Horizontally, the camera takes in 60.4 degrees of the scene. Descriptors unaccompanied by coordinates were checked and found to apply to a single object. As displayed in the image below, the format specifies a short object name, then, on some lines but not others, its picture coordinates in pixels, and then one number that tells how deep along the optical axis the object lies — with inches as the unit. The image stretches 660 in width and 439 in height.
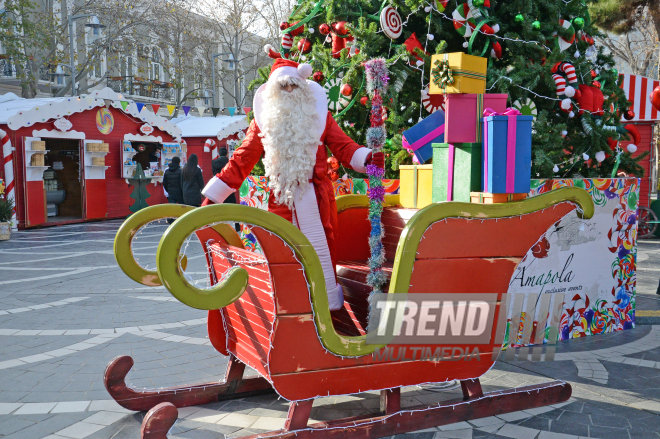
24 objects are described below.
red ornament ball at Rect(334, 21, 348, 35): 172.1
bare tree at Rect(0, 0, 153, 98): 580.4
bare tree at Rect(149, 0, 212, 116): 878.6
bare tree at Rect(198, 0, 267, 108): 981.2
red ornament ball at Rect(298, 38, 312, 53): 198.7
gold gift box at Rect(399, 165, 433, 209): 129.4
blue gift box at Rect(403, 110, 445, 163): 131.3
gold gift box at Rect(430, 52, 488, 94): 118.5
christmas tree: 161.6
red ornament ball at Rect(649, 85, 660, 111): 225.6
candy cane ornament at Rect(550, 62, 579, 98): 165.5
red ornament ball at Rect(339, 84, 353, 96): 163.3
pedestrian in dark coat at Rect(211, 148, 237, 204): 380.2
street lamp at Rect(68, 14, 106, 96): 623.8
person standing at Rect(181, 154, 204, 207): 397.7
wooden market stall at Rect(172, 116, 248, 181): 657.0
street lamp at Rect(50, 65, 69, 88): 777.6
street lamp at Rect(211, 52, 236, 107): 946.1
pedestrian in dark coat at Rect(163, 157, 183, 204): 438.3
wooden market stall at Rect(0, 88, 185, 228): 439.8
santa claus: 110.3
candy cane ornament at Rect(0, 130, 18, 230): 428.1
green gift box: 113.8
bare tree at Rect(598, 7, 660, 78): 703.1
